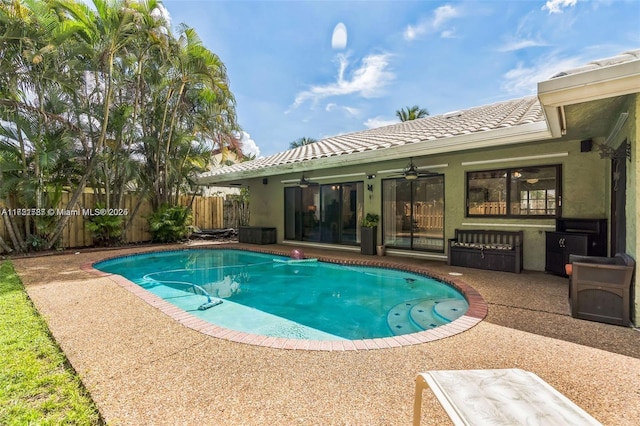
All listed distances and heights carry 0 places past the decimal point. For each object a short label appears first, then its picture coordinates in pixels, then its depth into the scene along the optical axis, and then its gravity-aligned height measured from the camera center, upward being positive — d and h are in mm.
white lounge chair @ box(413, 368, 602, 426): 1519 -1018
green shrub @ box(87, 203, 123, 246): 11797 -590
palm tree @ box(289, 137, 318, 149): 31031 +7235
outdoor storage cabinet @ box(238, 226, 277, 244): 13430 -959
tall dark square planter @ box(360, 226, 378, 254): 10133 -864
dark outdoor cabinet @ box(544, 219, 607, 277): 6223 -590
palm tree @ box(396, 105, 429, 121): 28984 +9469
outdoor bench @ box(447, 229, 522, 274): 7281 -905
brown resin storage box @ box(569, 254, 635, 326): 3969 -1015
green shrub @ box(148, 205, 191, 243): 13078 -458
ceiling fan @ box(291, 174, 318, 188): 11898 +1195
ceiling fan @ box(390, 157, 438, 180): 8657 +1184
